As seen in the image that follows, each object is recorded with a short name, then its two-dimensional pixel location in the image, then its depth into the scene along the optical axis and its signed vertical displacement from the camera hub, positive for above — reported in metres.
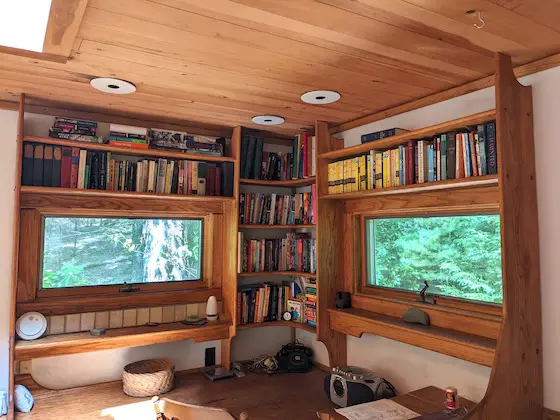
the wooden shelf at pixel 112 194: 2.39 +0.26
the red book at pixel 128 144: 2.65 +0.59
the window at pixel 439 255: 2.11 -0.10
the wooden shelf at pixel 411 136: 1.85 +0.52
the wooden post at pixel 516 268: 1.64 -0.13
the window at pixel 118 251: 2.66 -0.10
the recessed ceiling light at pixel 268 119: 2.78 +0.79
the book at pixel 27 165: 2.40 +0.41
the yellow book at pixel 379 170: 2.41 +0.39
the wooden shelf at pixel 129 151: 2.42 +0.55
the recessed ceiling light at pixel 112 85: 2.10 +0.78
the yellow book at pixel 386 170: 2.37 +0.38
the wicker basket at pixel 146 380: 2.46 -0.86
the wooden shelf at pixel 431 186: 1.86 +0.25
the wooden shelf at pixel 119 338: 2.29 -0.61
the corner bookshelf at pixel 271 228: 3.01 +0.07
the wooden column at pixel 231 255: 2.96 -0.13
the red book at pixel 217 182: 3.02 +0.39
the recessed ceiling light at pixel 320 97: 2.27 +0.78
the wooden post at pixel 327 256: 2.80 -0.13
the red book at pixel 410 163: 2.24 +0.40
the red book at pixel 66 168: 2.50 +0.41
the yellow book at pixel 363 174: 2.52 +0.38
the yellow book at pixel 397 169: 2.30 +0.37
